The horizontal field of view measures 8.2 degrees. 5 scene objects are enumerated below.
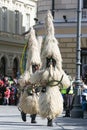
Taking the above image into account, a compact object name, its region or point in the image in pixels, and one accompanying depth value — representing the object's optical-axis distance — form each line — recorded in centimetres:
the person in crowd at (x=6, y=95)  3141
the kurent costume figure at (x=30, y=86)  1702
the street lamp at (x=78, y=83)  2116
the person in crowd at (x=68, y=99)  2131
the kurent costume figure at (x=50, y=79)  1588
